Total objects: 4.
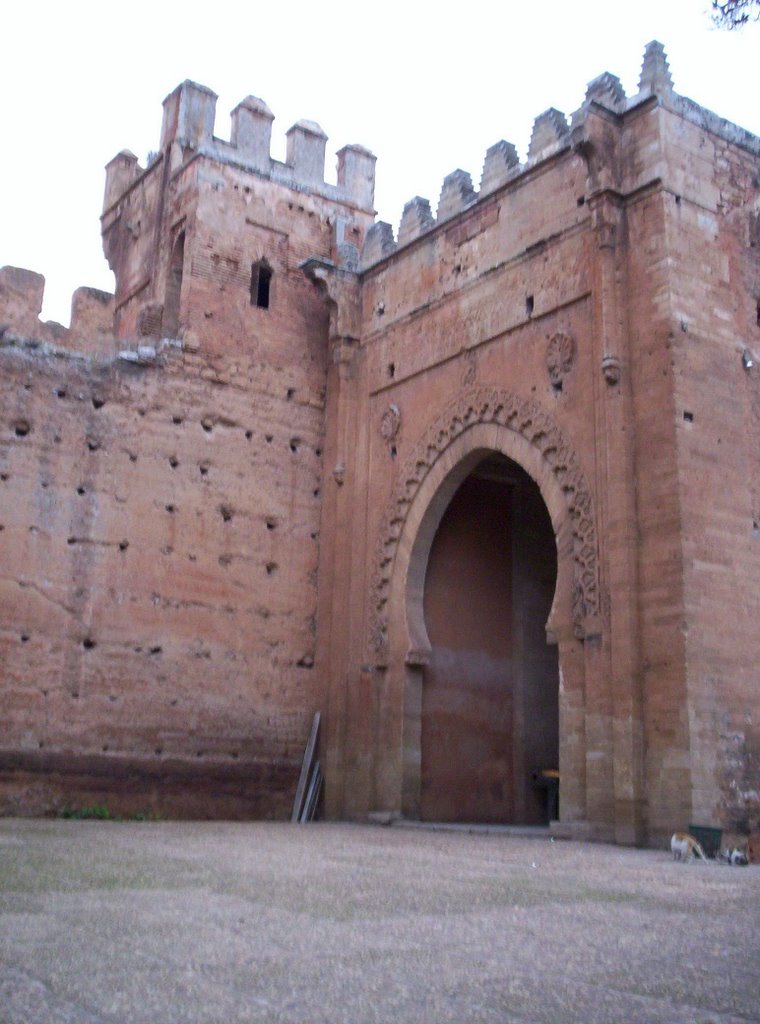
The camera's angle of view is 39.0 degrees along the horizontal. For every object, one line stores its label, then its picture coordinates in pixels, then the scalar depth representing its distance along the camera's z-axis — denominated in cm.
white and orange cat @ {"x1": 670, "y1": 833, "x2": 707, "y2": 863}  786
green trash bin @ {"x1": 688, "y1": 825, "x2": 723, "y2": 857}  816
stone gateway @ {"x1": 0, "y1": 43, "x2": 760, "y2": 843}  956
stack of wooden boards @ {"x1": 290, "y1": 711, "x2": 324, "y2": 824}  1250
